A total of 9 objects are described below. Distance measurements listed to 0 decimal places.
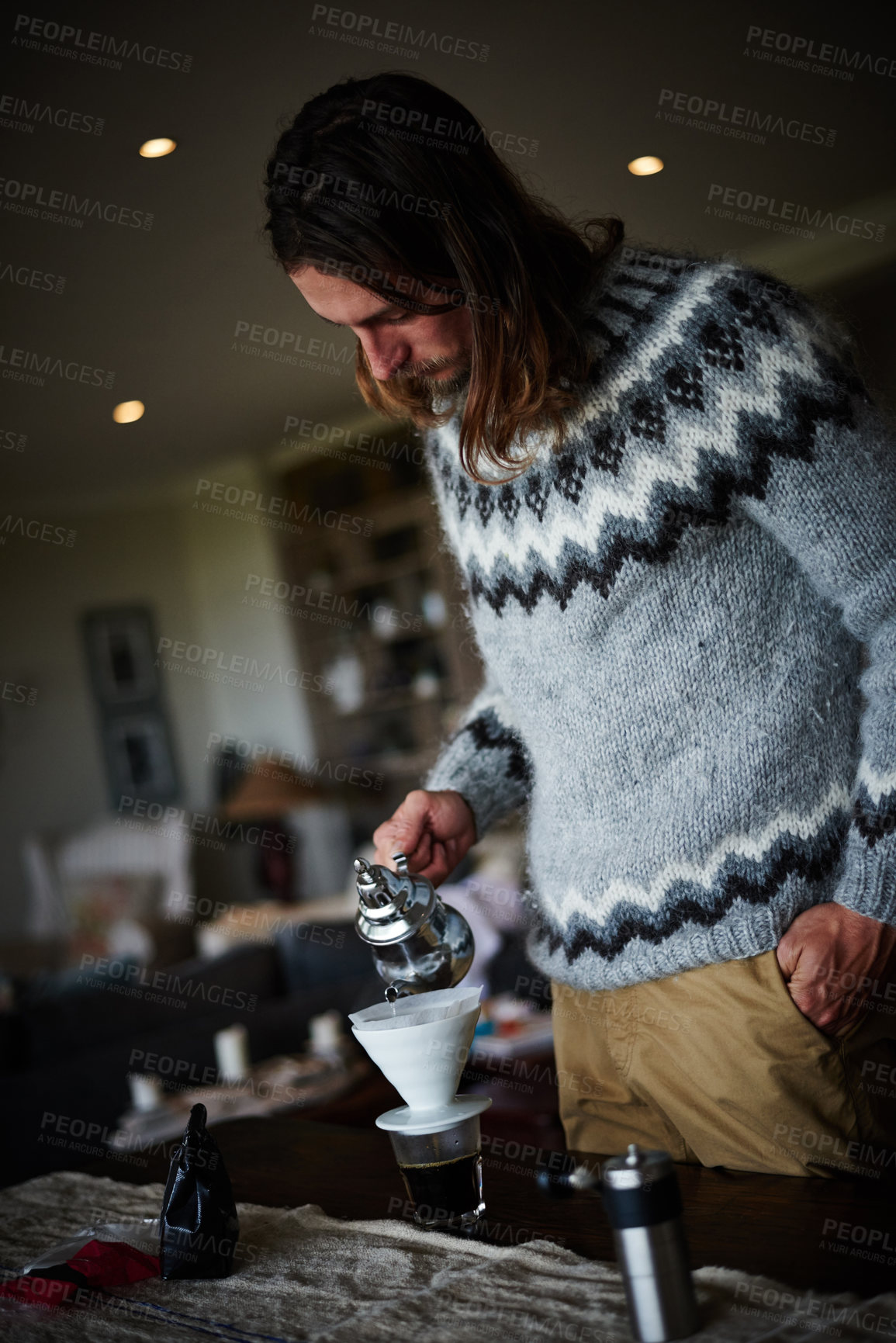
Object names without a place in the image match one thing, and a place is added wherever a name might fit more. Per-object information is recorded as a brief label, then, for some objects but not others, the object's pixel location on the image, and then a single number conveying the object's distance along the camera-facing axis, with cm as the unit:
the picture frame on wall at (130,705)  677
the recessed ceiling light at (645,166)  384
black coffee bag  88
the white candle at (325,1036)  267
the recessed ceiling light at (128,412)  530
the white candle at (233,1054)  254
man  89
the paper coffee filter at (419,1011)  87
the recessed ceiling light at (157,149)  318
